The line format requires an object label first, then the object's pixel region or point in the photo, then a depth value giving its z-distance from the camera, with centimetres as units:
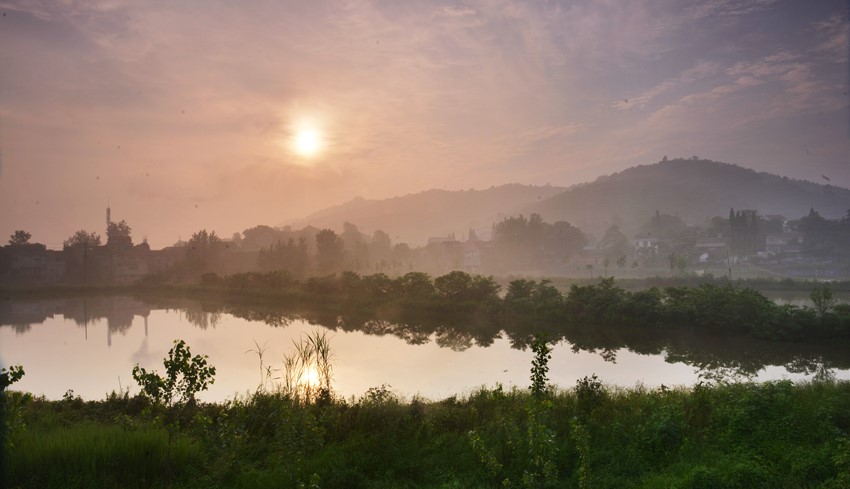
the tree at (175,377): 659
